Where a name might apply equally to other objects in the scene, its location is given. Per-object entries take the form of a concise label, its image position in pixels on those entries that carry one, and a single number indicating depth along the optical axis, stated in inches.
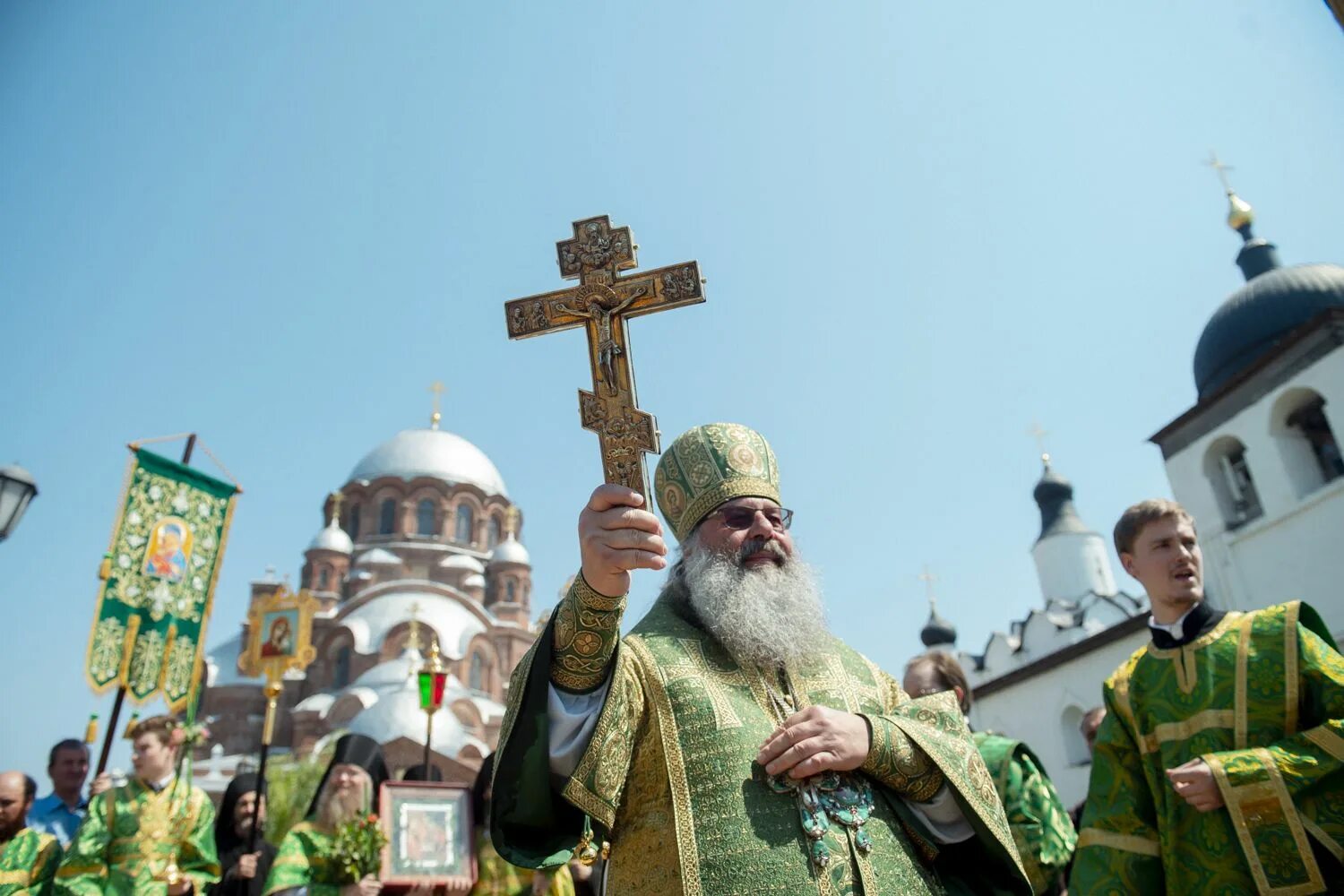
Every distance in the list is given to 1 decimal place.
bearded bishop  90.4
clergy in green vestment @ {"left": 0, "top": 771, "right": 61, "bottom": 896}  199.2
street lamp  256.8
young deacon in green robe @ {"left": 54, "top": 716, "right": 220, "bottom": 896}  203.2
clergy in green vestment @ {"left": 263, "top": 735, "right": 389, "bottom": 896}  205.5
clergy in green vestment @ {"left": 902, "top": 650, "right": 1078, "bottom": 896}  161.2
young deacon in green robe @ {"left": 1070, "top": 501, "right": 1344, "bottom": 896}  118.2
